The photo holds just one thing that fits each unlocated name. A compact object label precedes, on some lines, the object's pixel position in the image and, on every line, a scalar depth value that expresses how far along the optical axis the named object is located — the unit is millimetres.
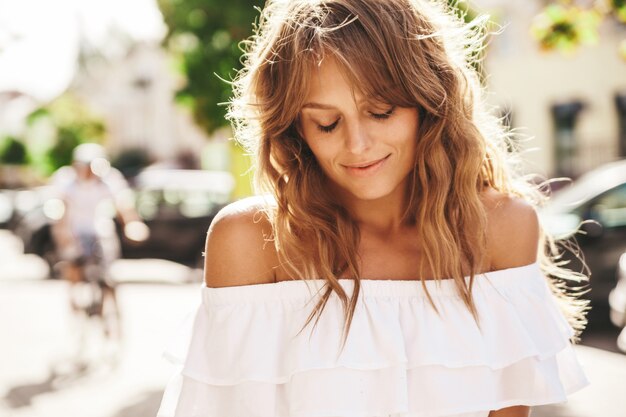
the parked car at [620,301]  6359
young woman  1849
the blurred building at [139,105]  45594
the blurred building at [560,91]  20141
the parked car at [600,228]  7266
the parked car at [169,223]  14008
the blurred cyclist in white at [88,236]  7363
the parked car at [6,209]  29136
